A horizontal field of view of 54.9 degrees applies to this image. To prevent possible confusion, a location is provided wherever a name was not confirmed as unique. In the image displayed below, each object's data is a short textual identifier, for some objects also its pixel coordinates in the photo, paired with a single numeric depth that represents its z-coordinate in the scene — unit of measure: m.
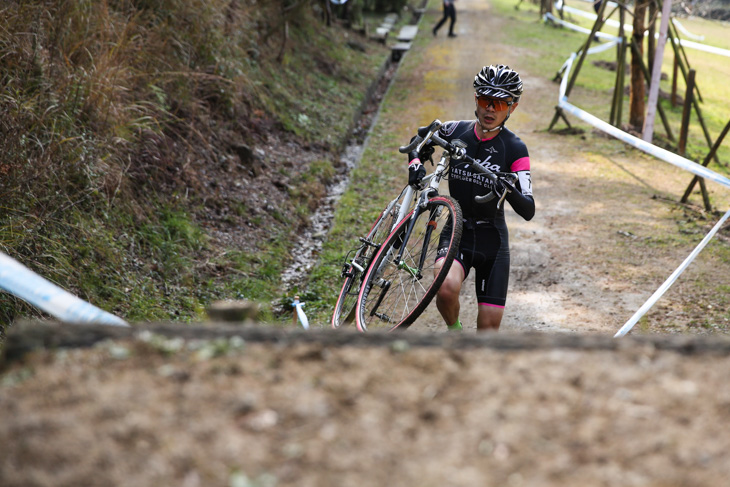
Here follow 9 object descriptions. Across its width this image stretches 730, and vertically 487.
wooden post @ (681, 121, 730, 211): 8.23
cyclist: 4.67
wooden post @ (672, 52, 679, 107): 13.26
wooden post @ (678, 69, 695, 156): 9.34
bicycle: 4.65
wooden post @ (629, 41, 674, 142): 11.34
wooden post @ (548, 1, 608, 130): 11.66
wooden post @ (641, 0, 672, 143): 10.62
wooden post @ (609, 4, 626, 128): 11.59
